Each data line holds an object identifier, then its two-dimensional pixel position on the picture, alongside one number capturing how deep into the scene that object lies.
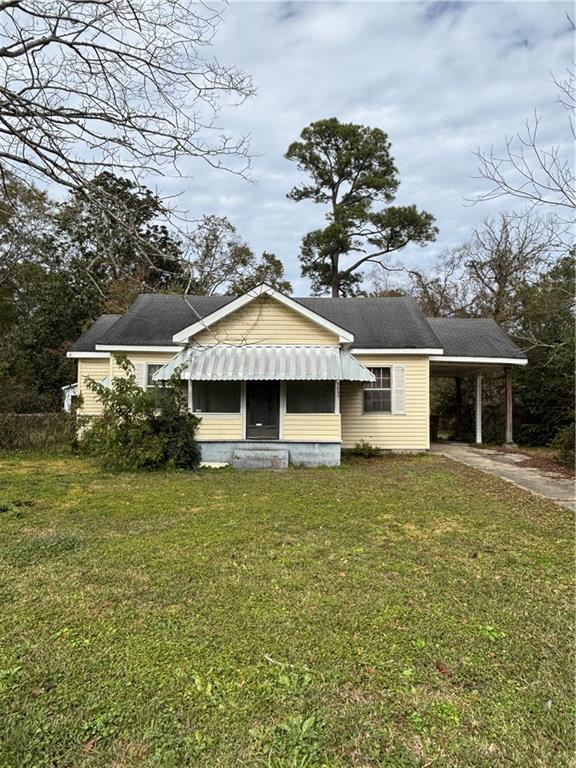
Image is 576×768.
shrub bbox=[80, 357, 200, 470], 11.94
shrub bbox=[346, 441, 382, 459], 15.37
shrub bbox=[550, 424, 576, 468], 12.63
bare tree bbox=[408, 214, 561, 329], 27.72
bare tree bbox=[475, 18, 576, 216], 7.07
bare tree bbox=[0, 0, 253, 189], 4.63
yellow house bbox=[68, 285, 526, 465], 13.42
